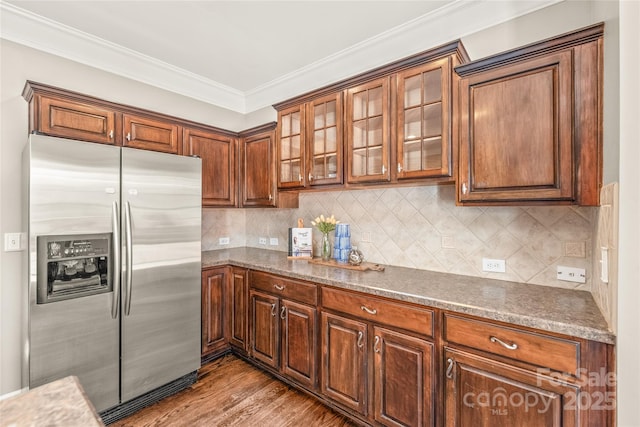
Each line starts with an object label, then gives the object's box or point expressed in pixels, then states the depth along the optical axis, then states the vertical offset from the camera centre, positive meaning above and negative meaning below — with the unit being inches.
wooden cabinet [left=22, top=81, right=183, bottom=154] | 81.0 +28.4
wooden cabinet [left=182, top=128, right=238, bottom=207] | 115.7 +21.0
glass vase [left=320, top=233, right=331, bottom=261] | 107.3 -13.1
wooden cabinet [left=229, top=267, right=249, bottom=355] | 106.0 -35.6
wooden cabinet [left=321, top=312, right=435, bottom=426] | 64.8 -38.5
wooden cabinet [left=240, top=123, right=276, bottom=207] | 118.3 +19.1
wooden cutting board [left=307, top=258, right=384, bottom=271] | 92.0 -17.0
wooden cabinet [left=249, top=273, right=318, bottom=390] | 86.3 -36.3
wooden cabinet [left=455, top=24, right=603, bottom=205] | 55.7 +18.6
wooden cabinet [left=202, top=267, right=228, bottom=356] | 106.1 -35.7
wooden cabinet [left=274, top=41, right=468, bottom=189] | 74.3 +25.6
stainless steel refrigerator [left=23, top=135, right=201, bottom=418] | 69.4 -14.8
